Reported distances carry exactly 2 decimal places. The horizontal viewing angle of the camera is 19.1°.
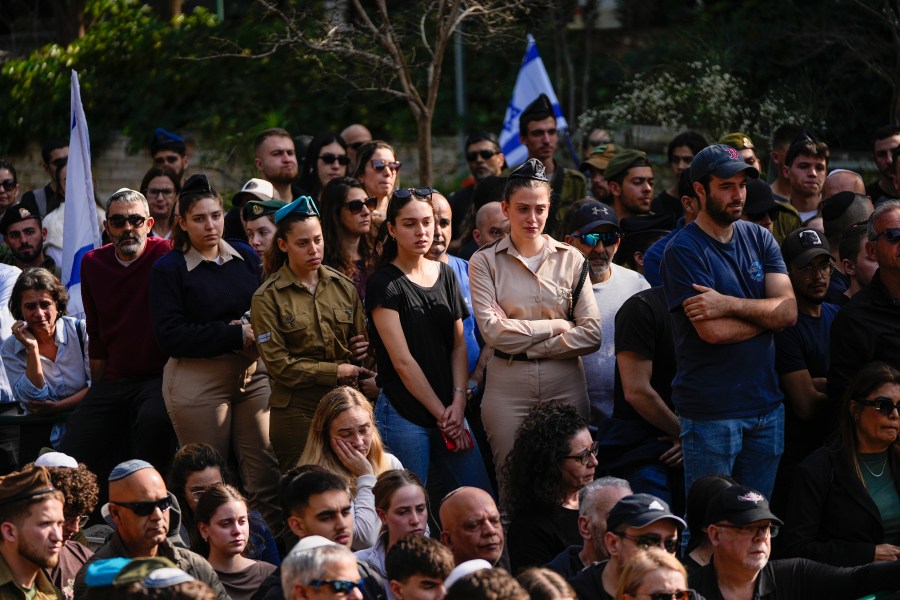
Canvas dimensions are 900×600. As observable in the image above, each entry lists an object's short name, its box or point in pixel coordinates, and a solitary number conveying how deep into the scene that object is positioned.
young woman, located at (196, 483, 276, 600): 11.93
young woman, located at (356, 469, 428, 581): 11.70
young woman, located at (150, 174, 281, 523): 14.00
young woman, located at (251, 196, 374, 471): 13.58
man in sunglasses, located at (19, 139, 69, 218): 20.87
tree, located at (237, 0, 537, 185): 20.84
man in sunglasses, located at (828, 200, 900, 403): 12.92
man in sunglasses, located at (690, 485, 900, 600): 11.13
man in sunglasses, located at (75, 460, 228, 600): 11.56
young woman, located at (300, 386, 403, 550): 12.68
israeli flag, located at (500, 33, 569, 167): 23.36
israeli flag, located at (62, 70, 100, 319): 17.04
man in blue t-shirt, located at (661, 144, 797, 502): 12.08
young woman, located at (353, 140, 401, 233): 16.83
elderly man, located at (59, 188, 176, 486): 14.72
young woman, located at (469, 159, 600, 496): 13.29
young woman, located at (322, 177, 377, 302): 15.07
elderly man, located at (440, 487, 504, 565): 11.60
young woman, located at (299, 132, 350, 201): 18.41
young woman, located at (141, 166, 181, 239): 17.57
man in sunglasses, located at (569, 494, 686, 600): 10.80
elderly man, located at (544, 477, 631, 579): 11.59
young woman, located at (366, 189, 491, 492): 13.36
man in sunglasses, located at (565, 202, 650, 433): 14.17
